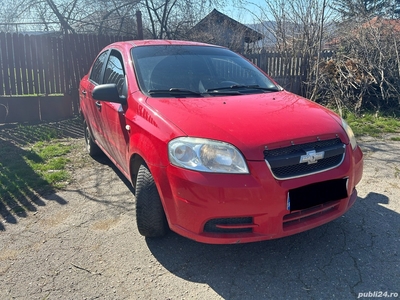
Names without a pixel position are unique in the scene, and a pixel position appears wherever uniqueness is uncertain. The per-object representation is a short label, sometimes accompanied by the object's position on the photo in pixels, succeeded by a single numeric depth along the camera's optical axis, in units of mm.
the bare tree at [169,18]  10500
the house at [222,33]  11008
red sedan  2193
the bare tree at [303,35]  8070
